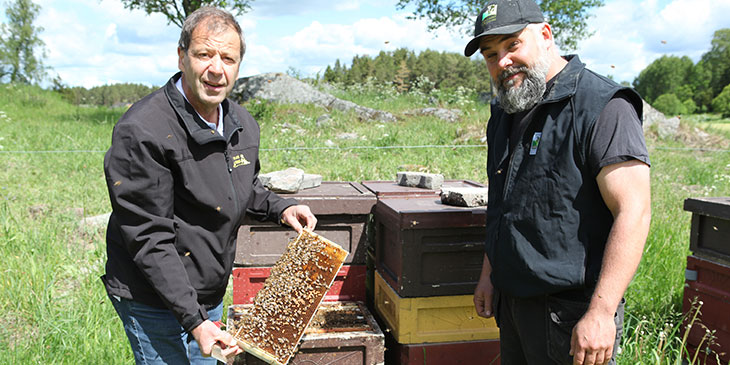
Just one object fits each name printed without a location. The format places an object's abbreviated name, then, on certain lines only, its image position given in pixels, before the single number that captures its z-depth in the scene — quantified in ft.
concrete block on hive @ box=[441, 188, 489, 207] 8.89
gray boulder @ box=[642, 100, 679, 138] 40.22
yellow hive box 8.67
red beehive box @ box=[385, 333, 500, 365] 8.76
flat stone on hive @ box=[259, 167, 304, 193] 10.18
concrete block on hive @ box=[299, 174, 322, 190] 10.77
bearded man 5.32
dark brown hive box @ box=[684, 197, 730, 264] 9.71
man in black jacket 5.30
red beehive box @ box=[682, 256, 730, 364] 9.63
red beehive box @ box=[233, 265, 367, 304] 9.96
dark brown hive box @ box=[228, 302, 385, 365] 8.50
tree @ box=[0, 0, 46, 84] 114.52
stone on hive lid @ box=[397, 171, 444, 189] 11.38
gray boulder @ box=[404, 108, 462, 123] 36.81
